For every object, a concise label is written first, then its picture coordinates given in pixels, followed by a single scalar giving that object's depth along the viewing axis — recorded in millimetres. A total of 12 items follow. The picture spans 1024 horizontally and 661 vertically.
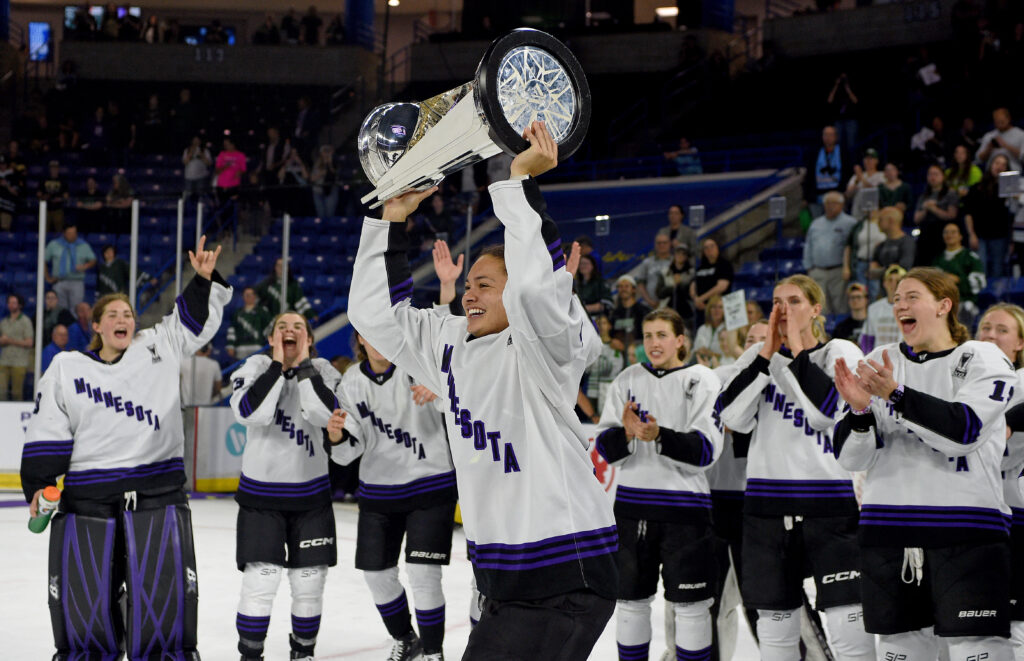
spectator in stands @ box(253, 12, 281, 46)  19625
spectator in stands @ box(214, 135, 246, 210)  15601
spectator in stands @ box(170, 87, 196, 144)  17844
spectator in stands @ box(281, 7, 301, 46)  19719
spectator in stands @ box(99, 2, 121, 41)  19503
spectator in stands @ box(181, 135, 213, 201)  16172
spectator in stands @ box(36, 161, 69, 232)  10023
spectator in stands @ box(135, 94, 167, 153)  17672
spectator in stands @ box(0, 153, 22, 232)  14861
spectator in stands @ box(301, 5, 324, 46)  19547
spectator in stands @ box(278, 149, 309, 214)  10070
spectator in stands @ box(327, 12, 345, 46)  19469
